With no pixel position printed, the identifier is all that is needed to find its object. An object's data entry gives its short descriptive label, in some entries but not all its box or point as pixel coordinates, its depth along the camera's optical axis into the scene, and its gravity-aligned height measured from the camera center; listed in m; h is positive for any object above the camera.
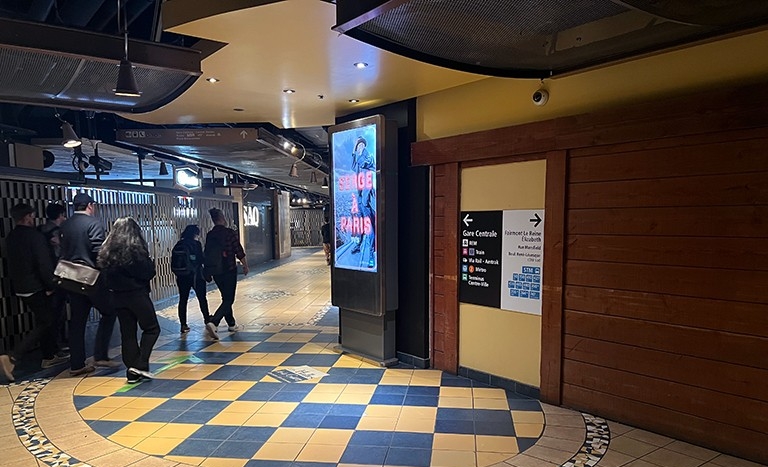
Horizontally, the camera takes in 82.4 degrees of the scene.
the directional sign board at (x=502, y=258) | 3.84 -0.49
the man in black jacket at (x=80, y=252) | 4.54 -0.43
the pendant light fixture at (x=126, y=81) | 2.85 +0.84
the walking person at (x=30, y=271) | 4.53 -0.63
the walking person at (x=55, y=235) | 4.81 -0.28
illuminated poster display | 4.63 +0.11
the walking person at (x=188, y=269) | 6.14 -0.84
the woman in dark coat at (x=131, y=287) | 4.23 -0.76
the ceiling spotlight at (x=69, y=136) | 5.57 +0.95
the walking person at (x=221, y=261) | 6.01 -0.73
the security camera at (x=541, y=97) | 3.65 +0.91
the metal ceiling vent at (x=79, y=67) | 2.88 +1.05
